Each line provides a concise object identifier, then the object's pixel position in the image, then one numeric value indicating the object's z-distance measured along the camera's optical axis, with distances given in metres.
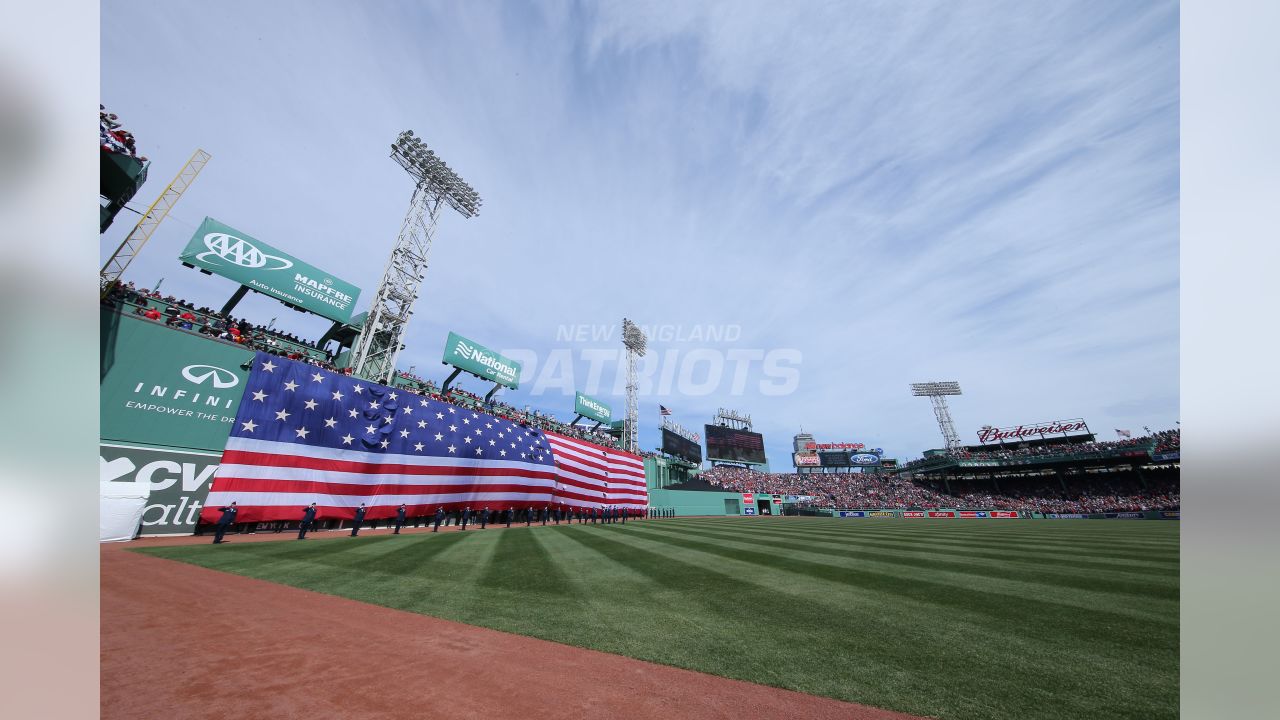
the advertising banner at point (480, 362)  32.47
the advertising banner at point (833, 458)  77.38
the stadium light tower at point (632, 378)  48.25
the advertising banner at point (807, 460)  78.51
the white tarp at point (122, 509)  13.88
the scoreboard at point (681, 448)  54.72
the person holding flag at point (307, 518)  15.90
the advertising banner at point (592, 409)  46.91
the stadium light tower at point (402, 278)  25.34
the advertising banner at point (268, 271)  20.72
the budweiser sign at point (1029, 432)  53.94
